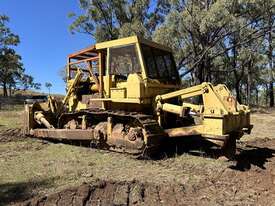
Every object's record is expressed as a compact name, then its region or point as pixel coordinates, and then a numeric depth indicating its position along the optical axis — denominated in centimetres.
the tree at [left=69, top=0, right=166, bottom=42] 1782
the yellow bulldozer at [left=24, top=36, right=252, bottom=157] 482
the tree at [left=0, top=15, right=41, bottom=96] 2705
